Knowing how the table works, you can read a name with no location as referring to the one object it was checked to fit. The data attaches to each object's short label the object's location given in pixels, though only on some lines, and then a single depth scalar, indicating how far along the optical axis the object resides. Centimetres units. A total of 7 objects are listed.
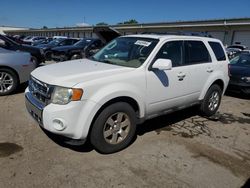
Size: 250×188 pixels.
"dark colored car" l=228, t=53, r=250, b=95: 593
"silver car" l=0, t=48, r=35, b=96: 517
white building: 8231
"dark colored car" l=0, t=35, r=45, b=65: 673
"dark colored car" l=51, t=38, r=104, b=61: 1098
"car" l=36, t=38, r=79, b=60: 1248
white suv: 260
